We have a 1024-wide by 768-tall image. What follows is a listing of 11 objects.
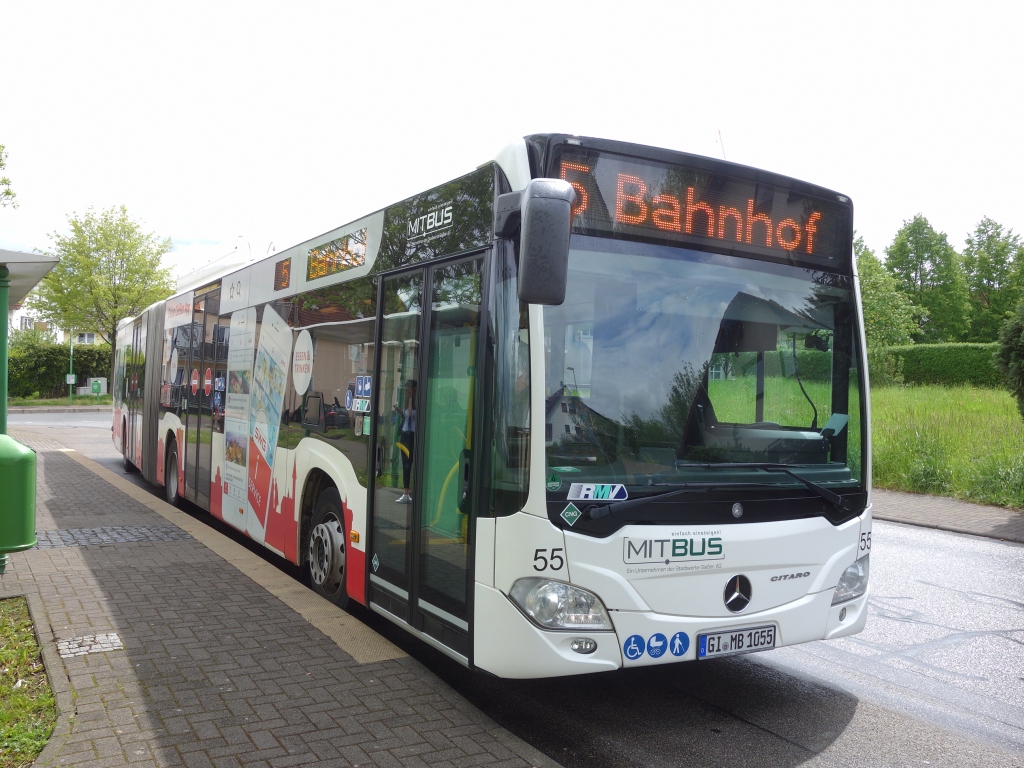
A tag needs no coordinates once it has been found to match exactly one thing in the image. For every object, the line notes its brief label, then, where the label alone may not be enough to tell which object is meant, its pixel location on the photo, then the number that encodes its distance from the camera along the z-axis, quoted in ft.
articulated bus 13.25
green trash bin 15.83
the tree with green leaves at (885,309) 163.32
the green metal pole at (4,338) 16.67
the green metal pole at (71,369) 140.84
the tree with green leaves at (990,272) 194.70
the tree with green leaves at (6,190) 80.11
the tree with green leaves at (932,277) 196.24
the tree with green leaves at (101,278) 144.36
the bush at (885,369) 111.65
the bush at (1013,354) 42.45
